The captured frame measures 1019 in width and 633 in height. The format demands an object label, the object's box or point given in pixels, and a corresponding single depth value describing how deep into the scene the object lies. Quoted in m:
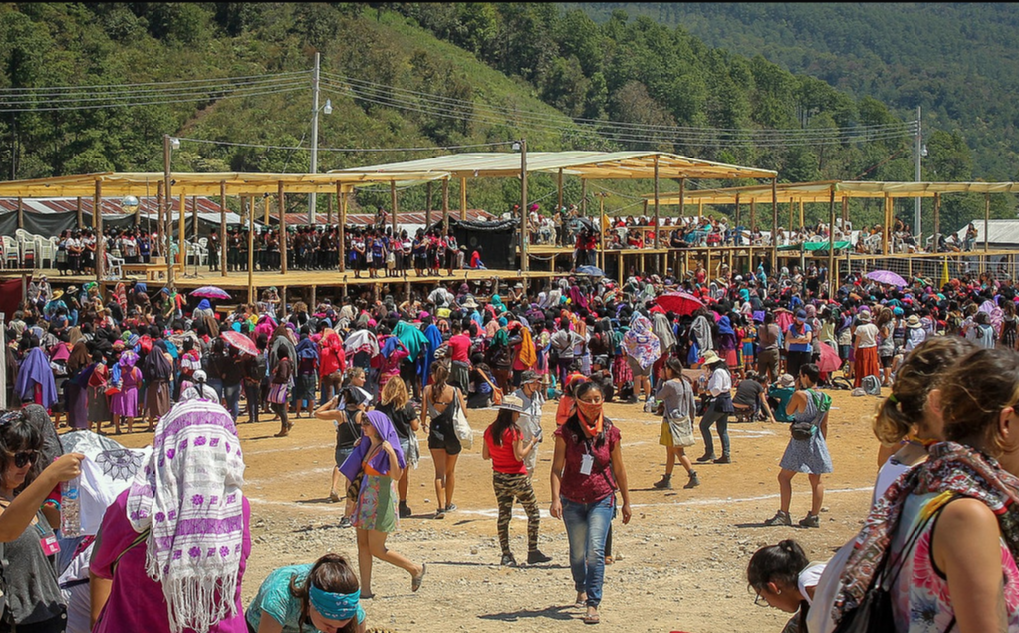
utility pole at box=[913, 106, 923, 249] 50.00
